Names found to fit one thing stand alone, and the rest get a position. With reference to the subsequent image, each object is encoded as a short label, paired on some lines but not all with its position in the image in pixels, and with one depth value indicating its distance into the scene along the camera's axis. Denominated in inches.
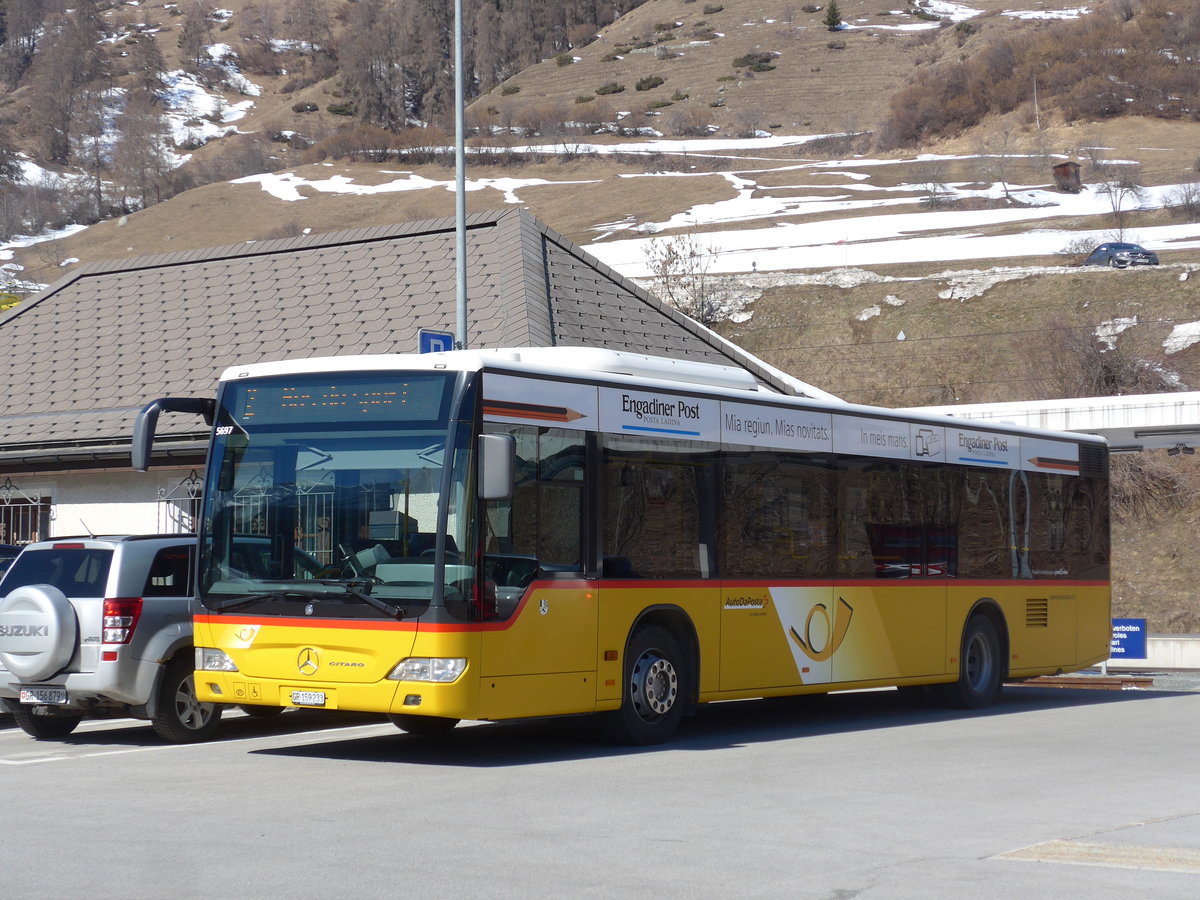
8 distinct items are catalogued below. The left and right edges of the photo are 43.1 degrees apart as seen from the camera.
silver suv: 484.1
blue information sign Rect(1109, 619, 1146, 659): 943.7
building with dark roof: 940.6
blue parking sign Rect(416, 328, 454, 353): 644.1
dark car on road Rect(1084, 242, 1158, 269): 2317.9
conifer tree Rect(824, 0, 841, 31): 6289.4
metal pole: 778.8
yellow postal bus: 428.5
